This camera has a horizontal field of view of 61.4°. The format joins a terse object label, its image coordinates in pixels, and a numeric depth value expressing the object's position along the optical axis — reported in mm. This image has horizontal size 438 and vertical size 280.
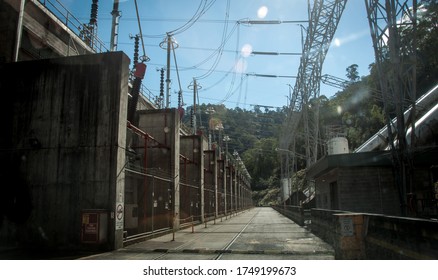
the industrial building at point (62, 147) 14766
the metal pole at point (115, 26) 20594
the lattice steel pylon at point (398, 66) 17031
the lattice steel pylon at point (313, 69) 31922
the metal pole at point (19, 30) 18641
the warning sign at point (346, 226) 10406
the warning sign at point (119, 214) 14809
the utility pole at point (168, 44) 32825
